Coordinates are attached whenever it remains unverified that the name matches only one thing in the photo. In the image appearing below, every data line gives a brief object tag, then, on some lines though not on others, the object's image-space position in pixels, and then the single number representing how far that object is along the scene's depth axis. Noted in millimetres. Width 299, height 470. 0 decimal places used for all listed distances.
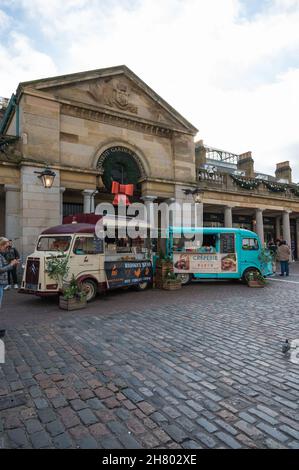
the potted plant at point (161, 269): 11445
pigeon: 4289
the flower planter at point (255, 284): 11461
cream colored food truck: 8211
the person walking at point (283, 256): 14383
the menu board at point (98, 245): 9331
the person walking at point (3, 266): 5039
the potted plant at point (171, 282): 11117
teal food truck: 12445
